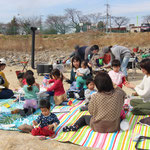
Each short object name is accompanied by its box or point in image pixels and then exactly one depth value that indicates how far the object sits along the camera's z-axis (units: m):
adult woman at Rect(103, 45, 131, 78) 7.10
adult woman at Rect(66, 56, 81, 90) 6.12
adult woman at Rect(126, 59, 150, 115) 3.89
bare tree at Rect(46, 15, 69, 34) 36.42
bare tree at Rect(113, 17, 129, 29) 49.09
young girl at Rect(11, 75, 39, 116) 4.30
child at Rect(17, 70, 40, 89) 5.48
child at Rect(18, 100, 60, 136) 3.28
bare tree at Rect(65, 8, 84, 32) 40.96
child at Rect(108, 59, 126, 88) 5.02
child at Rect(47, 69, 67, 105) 4.80
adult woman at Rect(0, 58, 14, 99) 5.32
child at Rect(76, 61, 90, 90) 5.88
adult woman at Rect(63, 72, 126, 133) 3.16
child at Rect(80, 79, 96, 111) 4.96
